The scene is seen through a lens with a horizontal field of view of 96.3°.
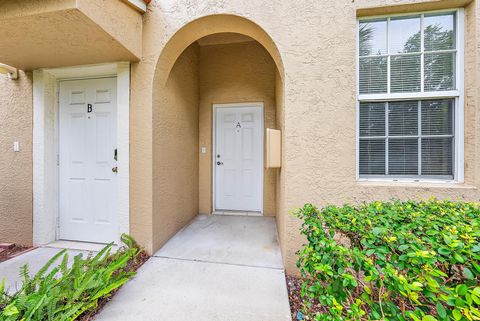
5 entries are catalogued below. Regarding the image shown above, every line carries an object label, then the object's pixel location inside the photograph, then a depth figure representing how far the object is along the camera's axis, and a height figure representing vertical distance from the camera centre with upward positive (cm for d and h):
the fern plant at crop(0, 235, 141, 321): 160 -110
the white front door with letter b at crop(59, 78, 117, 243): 320 -1
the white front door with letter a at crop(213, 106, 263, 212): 454 +2
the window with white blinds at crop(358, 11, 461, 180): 237 +71
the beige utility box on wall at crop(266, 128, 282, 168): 274 +15
